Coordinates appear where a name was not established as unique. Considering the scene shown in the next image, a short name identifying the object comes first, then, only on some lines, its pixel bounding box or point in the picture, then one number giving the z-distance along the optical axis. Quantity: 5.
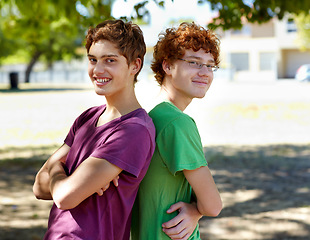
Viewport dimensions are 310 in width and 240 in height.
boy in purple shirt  1.83
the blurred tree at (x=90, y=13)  5.87
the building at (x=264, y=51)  48.81
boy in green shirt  1.93
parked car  37.31
